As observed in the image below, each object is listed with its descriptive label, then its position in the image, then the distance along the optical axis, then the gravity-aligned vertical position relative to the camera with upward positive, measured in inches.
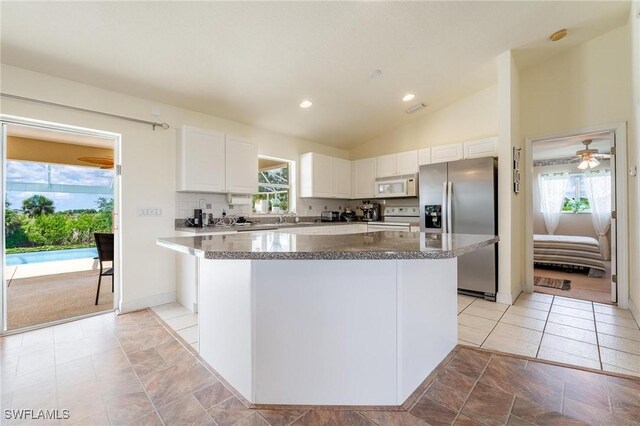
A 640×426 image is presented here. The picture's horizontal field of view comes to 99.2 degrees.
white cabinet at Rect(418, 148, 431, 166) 169.8 +36.1
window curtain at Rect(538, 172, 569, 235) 259.1 +16.4
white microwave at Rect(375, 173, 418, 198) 176.1 +18.3
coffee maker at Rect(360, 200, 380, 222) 208.4 +1.3
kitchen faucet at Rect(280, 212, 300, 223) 181.8 -1.1
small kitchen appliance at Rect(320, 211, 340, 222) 202.8 -1.5
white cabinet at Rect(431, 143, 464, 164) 156.6 +35.8
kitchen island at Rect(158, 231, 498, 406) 58.3 -24.4
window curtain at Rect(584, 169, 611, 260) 230.8 +12.8
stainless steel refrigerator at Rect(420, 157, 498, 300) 130.0 +2.0
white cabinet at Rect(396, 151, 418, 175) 177.0 +33.9
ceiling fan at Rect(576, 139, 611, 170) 187.2 +38.7
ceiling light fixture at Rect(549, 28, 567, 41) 115.5 +76.5
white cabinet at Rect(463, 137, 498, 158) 145.5 +35.6
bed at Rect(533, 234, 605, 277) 179.0 -28.2
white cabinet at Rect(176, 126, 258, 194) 128.3 +26.5
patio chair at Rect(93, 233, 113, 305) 127.3 -14.2
